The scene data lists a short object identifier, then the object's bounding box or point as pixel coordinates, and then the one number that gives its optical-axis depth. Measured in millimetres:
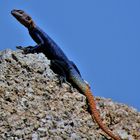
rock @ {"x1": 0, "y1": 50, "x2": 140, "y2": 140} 14477
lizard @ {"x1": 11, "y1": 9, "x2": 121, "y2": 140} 16391
